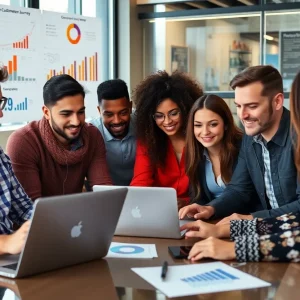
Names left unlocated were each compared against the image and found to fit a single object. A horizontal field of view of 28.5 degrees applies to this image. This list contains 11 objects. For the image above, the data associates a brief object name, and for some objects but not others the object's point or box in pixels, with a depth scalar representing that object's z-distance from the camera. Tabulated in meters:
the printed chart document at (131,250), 2.03
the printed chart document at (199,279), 1.65
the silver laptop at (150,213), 2.26
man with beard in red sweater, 2.91
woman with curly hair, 3.25
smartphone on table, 2.00
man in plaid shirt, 2.31
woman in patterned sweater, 1.94
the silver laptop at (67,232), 1.68
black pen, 1.76
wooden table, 1.61
